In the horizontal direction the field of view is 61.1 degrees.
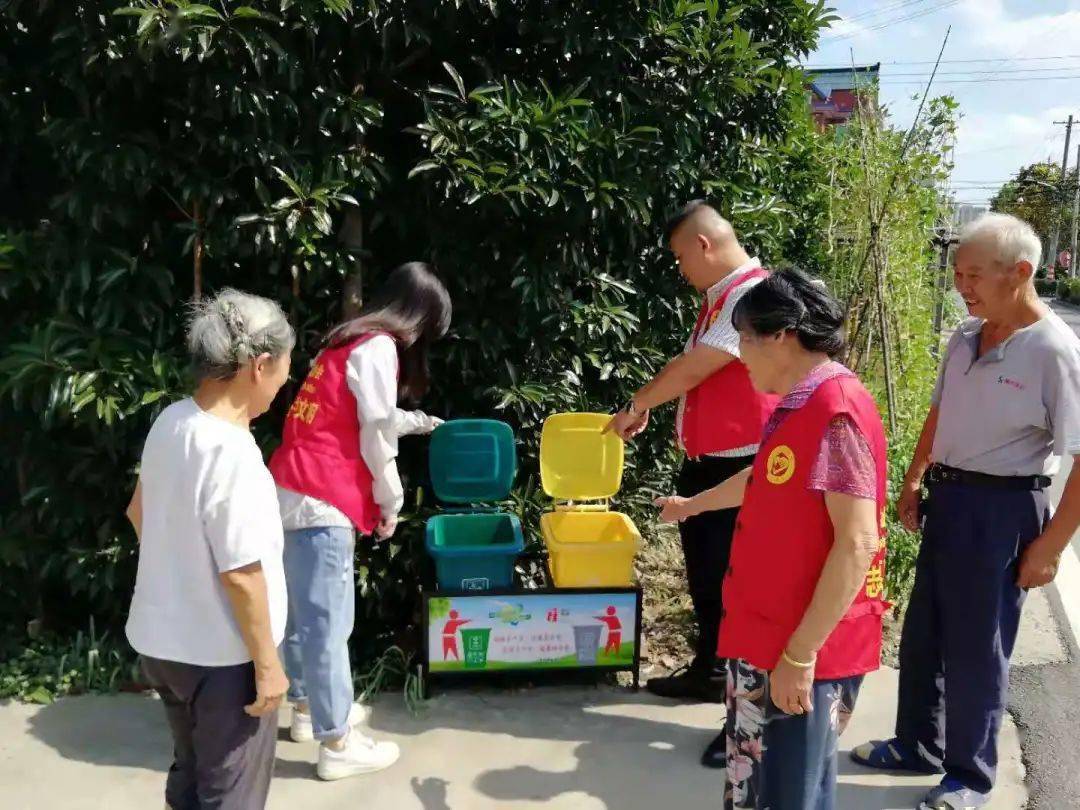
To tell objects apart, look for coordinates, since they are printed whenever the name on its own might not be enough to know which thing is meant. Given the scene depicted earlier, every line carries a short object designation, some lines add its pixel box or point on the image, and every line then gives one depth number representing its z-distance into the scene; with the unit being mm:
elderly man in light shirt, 2678
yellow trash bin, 3613
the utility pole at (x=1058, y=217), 43281
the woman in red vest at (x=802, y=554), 1902
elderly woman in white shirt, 2014
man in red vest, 3197
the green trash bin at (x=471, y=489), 3570
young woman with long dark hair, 2945
